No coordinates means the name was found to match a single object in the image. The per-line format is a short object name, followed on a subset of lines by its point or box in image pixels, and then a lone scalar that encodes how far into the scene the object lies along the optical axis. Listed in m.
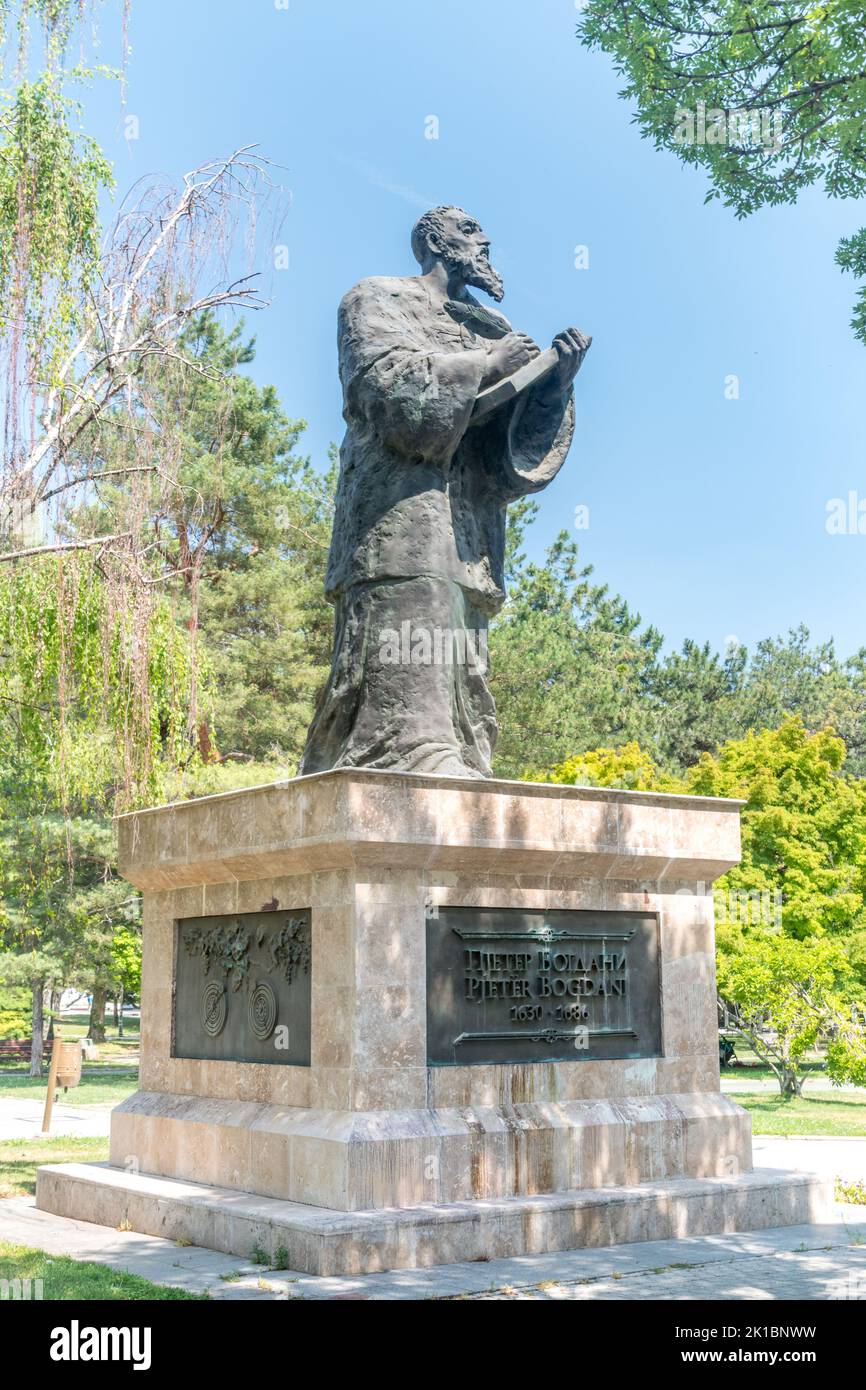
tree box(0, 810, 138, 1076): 23.50
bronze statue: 7.06
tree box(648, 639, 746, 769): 39.38
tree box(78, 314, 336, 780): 25.45
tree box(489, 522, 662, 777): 27.25
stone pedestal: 5.91
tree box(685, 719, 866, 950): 23.06
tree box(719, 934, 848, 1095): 18.95
